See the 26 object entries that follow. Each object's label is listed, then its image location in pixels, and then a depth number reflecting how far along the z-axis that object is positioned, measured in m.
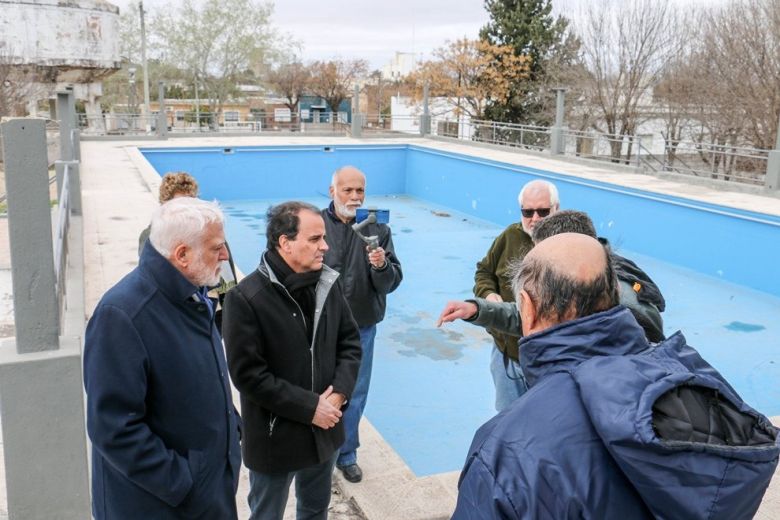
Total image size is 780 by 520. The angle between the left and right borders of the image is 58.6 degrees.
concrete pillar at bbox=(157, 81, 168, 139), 19.06
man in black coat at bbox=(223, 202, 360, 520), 2.30
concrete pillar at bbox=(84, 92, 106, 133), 24.45
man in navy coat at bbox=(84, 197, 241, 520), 1.76
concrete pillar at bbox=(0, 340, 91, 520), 2.09
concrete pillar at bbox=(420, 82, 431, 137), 21.06
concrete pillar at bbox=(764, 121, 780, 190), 10.52
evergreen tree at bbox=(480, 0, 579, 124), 24.38
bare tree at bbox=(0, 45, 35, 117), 18.11
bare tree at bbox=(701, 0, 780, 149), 15.08
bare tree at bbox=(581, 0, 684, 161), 19.83
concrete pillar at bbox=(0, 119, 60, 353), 1.97
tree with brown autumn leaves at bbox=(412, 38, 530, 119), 24.53
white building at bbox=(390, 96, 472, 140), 24.39
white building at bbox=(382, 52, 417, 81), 62.66
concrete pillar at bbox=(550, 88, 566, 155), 15.45
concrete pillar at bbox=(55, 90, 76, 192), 10.23
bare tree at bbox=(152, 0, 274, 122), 38.69
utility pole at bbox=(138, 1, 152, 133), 30.20
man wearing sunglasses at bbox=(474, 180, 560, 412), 3.00
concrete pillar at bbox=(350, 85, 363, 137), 21.08
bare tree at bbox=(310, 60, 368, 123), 36.62
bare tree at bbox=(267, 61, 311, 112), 36.91
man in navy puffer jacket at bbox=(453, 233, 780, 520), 1.12
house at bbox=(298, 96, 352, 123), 33.54
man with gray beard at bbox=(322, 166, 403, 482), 3.30
